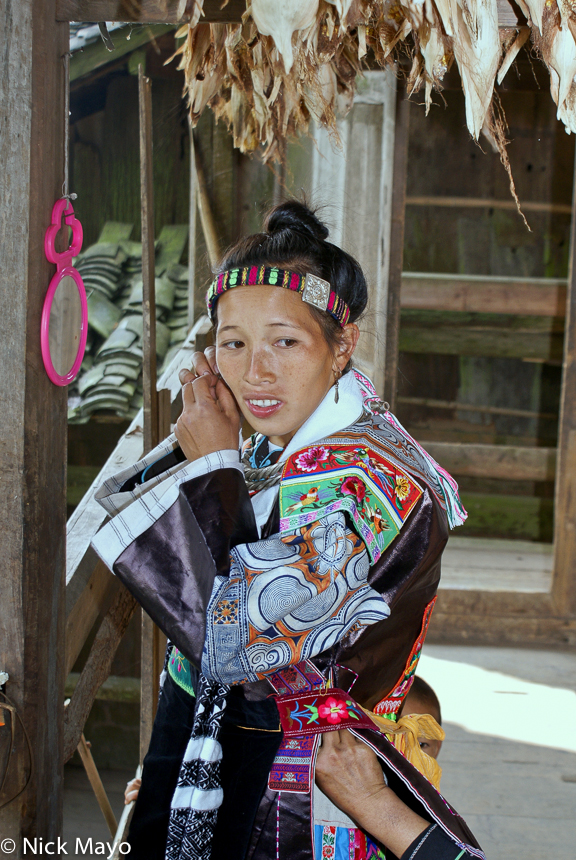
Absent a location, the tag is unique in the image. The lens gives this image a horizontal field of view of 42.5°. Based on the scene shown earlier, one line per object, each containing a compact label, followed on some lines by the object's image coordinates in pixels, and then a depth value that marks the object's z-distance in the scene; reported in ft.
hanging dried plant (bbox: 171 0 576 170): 4.42
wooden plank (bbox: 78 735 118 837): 7.68
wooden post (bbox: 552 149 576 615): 13.08
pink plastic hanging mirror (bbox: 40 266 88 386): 4.73
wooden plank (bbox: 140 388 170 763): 7.58
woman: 4.02
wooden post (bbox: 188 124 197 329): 11.26
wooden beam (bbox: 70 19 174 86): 14.12
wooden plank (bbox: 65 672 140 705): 13.58
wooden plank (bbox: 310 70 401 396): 11.78
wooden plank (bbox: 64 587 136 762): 6.47
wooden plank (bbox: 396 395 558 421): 21.49
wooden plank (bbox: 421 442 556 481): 17.81
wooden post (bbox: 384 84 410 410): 11.82
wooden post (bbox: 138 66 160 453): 6.82
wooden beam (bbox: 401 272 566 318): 16.35
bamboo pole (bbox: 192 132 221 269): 11.39
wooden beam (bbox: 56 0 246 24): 4.63
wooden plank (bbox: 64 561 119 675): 6.69
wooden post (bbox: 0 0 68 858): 4.53
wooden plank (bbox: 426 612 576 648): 13.65
